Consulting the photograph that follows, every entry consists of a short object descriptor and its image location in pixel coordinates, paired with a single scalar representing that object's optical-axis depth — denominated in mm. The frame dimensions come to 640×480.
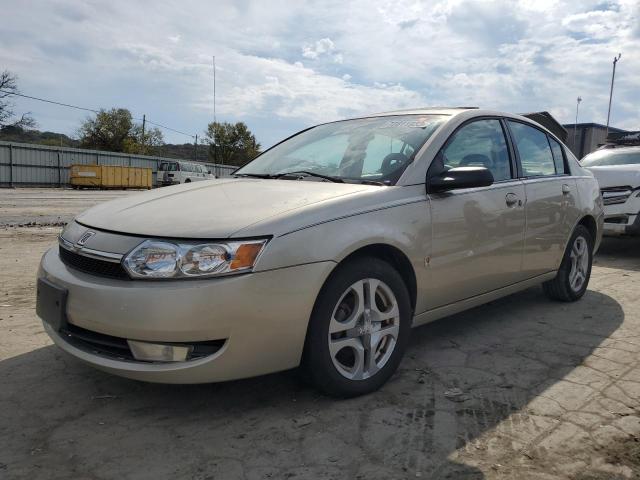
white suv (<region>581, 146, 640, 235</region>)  7066
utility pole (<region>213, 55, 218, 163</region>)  66312
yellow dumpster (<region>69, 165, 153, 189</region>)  32281
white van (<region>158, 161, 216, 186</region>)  33938
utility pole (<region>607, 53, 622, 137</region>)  39175
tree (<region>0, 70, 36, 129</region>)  39281
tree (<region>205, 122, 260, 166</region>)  66438
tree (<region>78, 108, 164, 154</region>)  58281
